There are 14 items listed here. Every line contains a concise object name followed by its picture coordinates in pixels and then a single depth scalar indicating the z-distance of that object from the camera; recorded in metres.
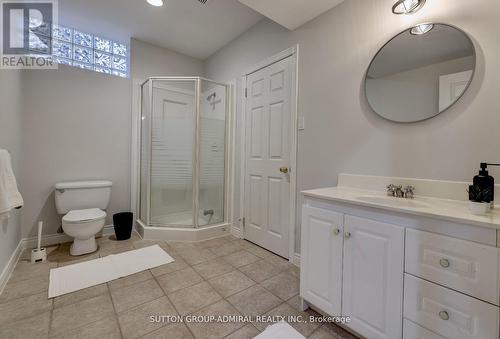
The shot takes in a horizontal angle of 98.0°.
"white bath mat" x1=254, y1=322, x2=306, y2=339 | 1.25
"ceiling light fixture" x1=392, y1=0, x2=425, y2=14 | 1.32
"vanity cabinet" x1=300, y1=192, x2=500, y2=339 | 0.84
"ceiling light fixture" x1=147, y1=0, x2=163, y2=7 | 2.16
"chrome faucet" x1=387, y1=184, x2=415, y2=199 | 1.35
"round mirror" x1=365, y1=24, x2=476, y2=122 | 1.22
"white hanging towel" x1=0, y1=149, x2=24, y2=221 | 1.40
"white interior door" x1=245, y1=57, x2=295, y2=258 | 2.21
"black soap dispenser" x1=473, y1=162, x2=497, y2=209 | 0.96
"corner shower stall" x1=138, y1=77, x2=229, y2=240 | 2.72
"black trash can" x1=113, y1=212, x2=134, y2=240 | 2.62
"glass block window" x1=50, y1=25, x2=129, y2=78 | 2.58
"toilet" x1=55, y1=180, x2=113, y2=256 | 2.12
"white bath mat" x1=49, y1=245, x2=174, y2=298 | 1.69
